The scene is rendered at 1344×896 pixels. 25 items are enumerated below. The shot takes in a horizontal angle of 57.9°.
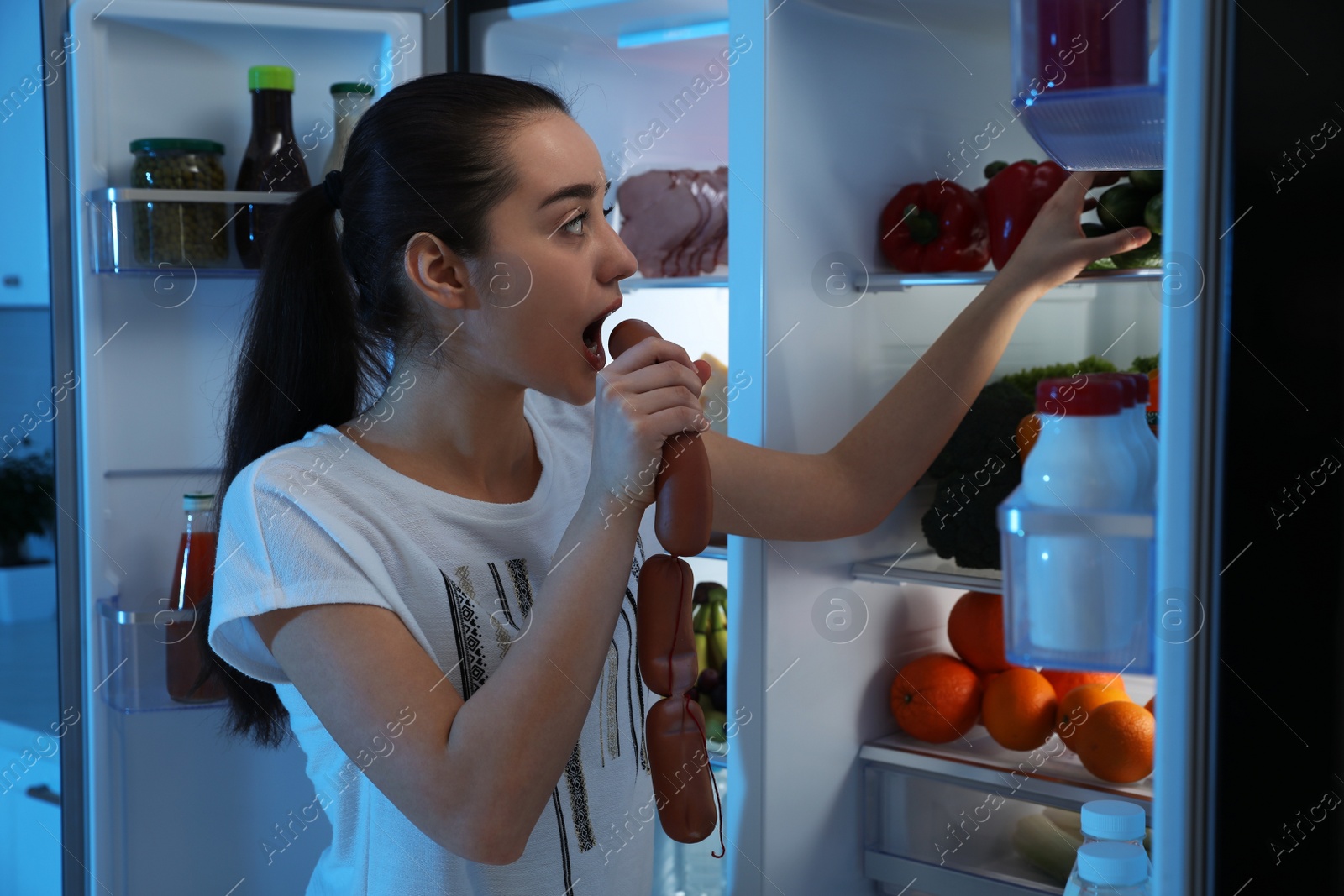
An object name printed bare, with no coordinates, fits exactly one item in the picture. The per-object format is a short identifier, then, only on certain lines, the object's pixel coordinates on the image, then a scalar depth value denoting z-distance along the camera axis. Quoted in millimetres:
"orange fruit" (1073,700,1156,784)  1240
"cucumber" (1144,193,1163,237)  1140
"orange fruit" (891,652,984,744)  1426
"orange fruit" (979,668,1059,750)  1373
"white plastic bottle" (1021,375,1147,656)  691
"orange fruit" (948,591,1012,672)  1437
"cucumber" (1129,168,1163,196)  1144
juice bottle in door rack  1558
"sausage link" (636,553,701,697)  1011
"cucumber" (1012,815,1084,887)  1372
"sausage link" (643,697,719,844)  1035
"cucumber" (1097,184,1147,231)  1175
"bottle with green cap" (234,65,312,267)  1553
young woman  979
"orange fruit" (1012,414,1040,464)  1124
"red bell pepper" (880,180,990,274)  1385
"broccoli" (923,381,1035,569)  1362
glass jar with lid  1502
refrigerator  1344
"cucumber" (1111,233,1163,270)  1194
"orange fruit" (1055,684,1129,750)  1315
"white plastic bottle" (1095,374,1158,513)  704
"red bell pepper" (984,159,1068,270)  1289
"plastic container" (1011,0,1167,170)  741
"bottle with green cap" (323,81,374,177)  1583
